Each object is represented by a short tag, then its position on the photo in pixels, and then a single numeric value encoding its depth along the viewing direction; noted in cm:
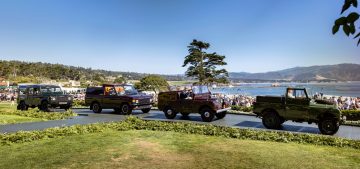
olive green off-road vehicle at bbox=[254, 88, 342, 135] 1480
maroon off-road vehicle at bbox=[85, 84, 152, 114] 2247
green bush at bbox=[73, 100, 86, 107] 3222
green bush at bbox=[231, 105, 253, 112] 2402
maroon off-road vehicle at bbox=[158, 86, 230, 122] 1856
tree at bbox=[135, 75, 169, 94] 11581
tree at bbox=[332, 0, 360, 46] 270
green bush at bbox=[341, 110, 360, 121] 2059
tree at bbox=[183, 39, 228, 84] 5222
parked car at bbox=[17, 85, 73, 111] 2478
